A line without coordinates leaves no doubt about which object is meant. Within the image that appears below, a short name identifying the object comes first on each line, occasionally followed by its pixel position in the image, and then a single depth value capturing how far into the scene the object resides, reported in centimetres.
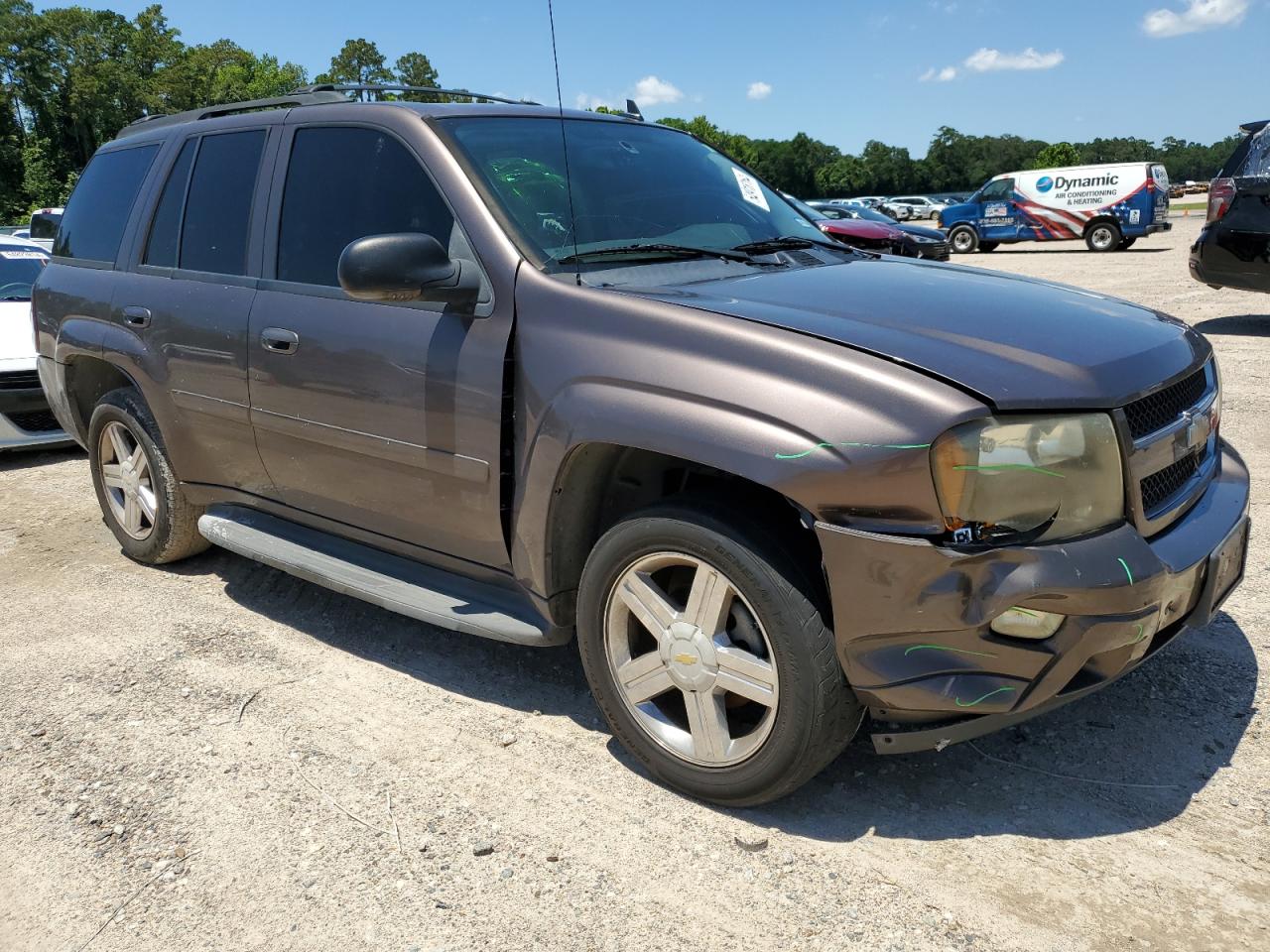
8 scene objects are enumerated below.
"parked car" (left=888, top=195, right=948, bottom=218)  4906
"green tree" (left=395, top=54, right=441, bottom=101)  9406
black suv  941
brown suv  227
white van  2355
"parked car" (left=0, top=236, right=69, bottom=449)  694
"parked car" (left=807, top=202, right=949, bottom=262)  1848
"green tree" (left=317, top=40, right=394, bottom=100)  9456
